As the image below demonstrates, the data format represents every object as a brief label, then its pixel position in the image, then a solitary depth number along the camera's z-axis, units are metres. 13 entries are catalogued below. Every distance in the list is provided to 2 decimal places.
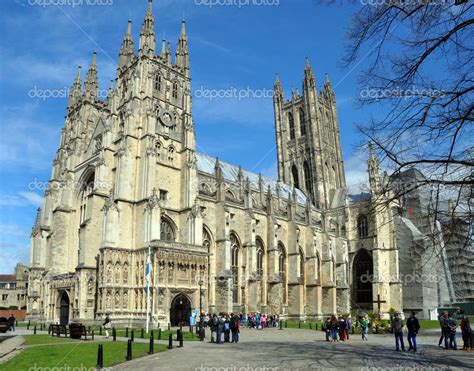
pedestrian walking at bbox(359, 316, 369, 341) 23.98
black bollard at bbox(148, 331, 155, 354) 16.28
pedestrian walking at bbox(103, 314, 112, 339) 24.58
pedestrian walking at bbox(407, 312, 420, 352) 17.16
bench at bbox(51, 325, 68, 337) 24.36
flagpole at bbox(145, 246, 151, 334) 29.90
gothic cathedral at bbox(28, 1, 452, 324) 34.94
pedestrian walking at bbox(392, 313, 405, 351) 17.37
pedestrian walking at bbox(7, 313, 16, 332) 31.14
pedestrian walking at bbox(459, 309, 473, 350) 17.66
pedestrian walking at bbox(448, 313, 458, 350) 17.83
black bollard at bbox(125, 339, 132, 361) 14.71
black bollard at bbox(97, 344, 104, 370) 12.63
